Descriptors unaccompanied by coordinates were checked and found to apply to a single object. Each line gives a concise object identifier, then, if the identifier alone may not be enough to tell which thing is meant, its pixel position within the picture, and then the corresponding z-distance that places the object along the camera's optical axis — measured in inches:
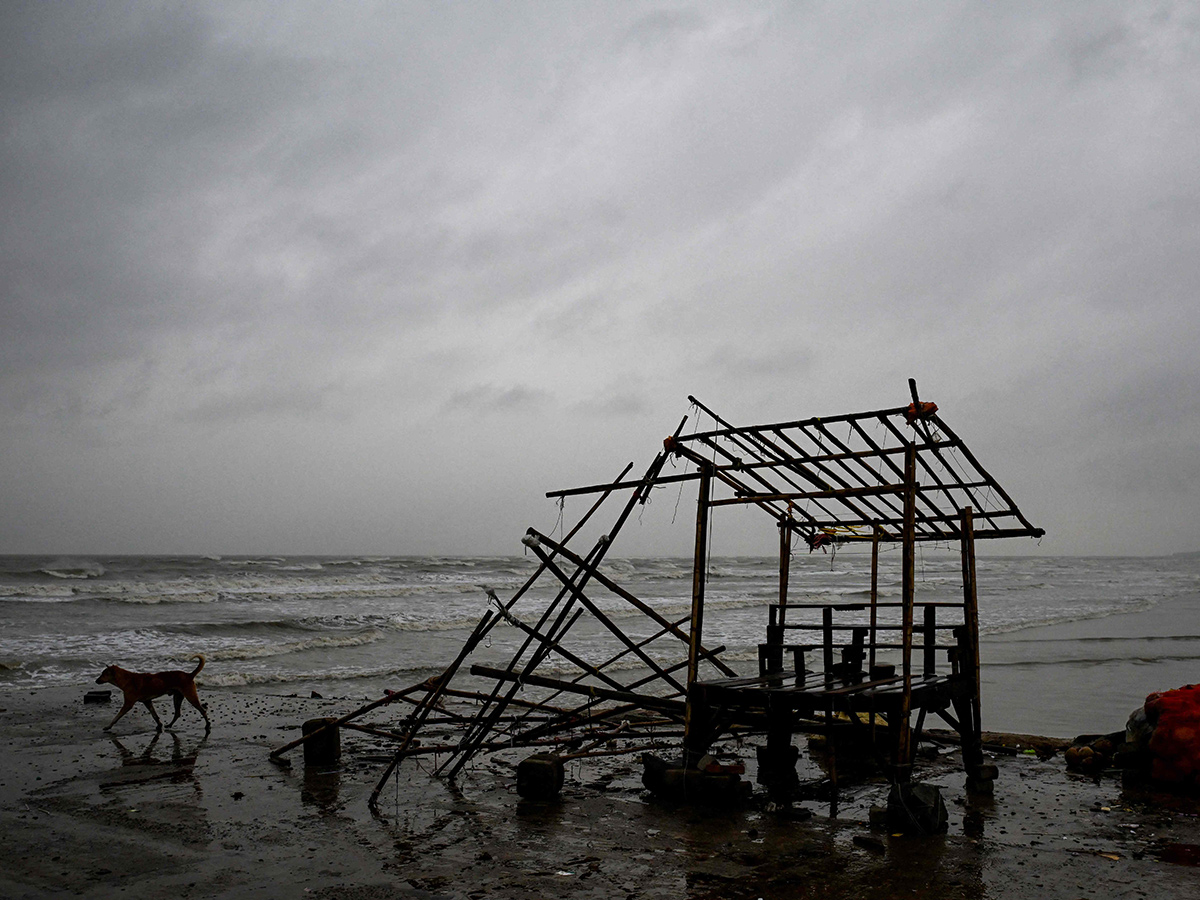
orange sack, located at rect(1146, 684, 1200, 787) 333.4
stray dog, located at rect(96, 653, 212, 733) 462.9
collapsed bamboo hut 299.0
